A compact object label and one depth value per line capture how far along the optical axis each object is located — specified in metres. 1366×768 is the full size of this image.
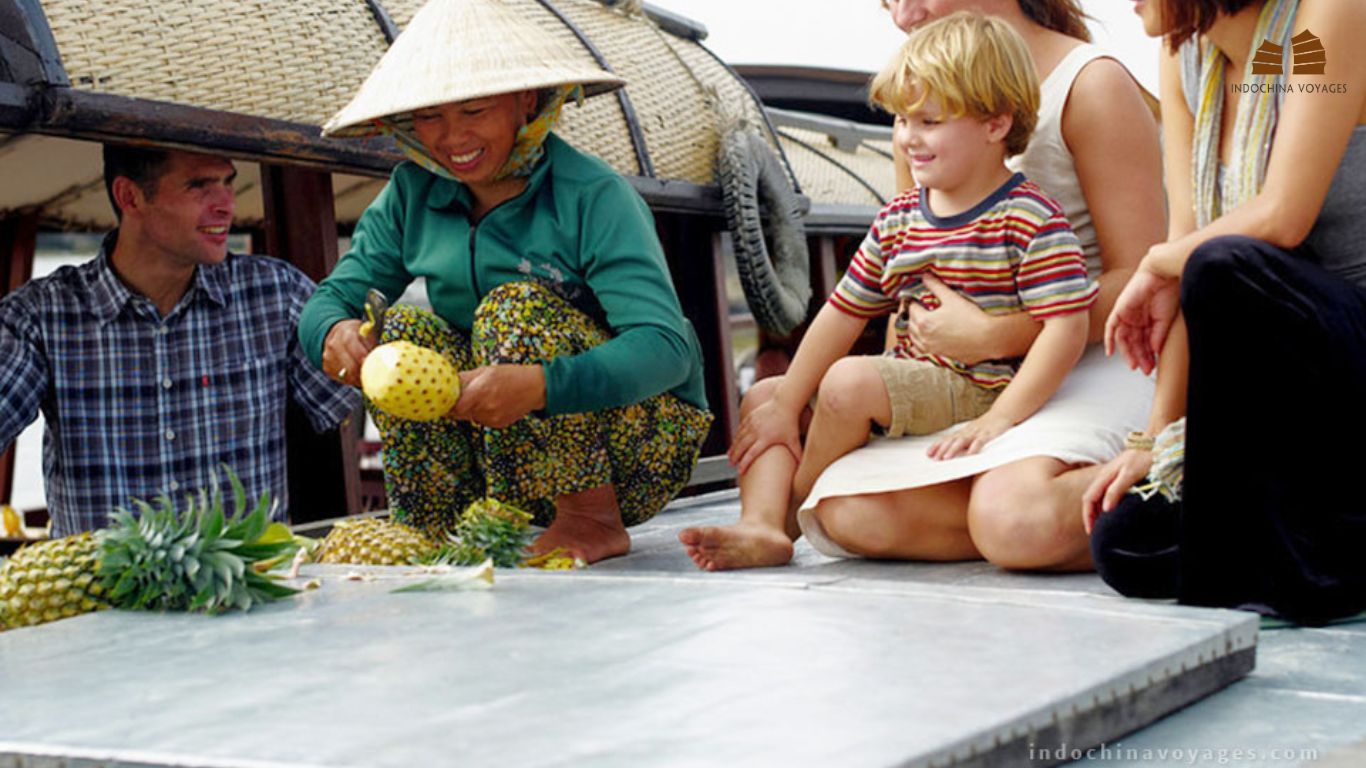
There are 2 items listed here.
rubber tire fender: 4.66
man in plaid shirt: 3.15
